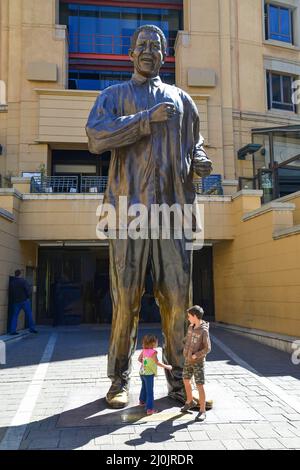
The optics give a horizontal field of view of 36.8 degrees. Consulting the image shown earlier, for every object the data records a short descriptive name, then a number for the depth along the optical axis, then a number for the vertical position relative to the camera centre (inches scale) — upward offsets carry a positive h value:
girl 165.0 -31.0
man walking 477.7 -8.9
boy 167.0 -24.1
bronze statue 177.9 +40.9
